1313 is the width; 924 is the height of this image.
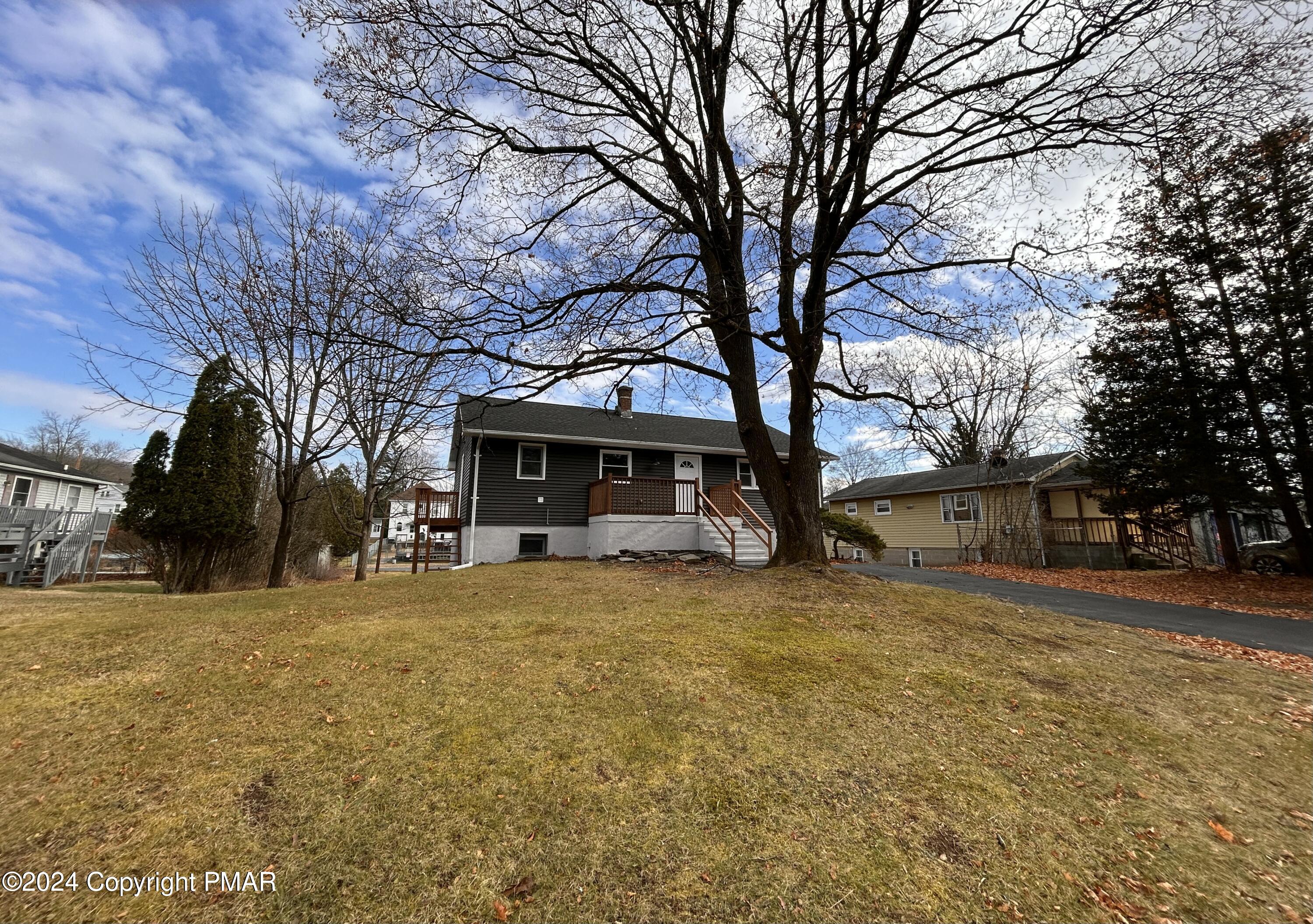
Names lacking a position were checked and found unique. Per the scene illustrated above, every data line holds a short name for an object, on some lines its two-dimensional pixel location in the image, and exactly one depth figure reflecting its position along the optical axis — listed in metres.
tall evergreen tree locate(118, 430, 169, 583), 11.19
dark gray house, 15.00
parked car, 13.37
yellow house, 18.33
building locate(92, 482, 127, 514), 32.16
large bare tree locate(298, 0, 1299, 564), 6.50
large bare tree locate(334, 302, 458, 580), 6.89
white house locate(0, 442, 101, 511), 22.20
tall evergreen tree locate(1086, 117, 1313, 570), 11.68
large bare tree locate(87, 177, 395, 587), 9.91
